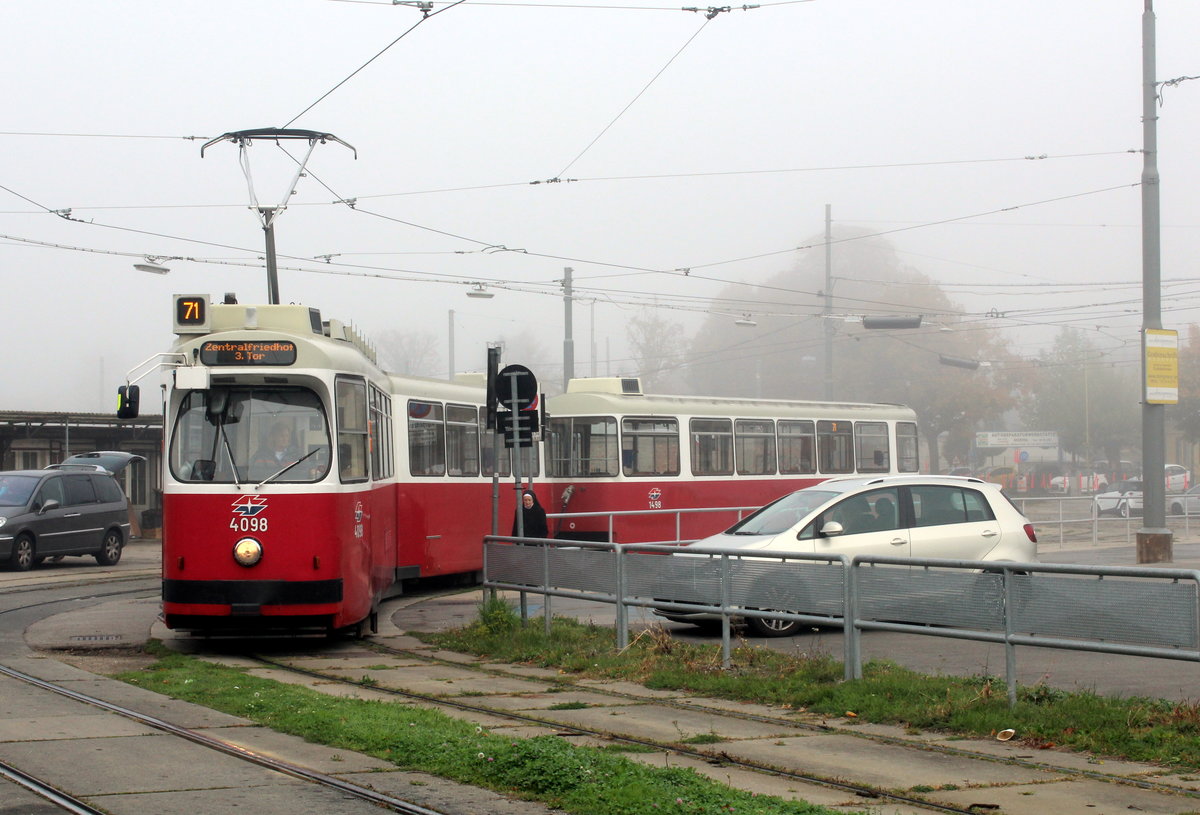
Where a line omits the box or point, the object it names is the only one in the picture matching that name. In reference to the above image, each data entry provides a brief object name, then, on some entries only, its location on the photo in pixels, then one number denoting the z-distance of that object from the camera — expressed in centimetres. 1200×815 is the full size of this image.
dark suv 2384
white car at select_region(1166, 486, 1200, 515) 4298
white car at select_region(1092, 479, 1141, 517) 4437
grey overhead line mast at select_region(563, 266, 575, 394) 3766
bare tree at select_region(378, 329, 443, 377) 10288
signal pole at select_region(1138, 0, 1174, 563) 2280
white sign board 6694
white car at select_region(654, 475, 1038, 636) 1367
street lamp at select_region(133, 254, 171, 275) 2752
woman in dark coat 1855
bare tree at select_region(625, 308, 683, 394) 8969
